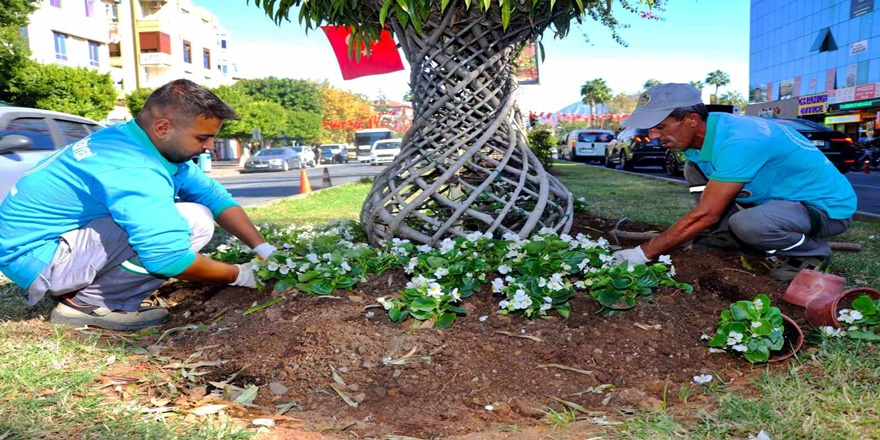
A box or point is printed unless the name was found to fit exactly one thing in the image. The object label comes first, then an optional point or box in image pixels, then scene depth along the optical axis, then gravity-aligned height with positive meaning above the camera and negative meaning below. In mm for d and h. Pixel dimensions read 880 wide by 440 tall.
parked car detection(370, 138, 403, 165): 30969 -331
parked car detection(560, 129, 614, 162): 26109 -36
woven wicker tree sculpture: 3242 +83
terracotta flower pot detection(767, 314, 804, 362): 2236 -742
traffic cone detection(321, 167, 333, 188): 15046 -847
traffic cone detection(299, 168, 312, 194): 13140 -815
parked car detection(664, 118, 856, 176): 12305 -48
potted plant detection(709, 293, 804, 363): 2191 -677
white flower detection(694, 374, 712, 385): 2135 -808
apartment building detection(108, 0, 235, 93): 42188 +7772
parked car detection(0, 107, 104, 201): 6301 +144
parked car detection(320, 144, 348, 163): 45188 -525
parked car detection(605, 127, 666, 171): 17094 -209
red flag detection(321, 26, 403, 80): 5820 +848
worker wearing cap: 2984 -216
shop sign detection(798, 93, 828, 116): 44094 +2648
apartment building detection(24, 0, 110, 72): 32406 +6396
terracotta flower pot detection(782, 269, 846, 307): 2486 -591
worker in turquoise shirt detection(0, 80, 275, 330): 2627 -308
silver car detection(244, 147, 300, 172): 31047 -673
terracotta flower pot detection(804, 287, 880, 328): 2320 -630
